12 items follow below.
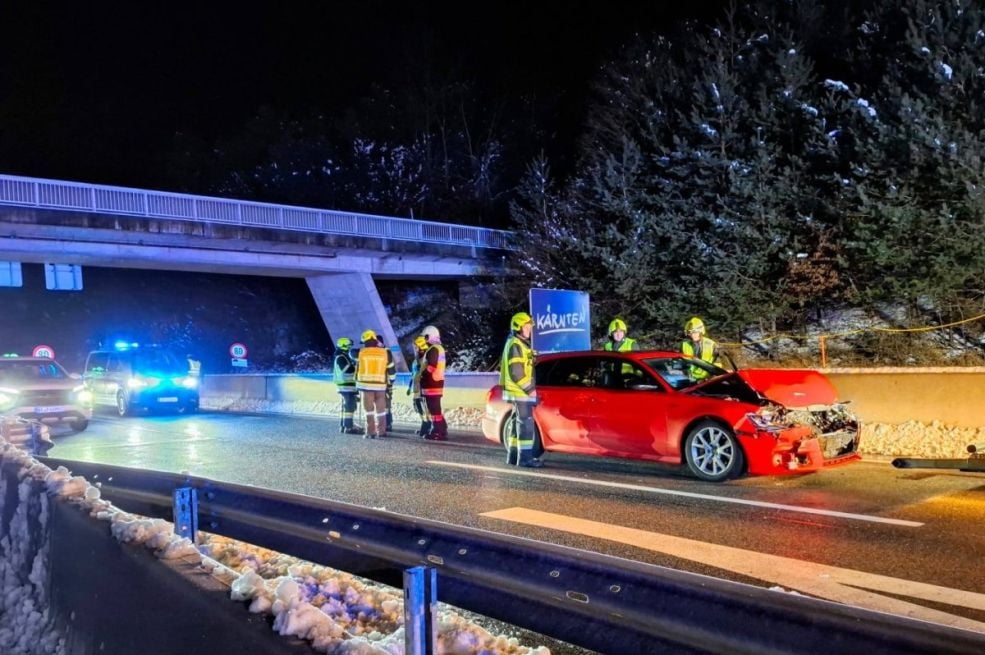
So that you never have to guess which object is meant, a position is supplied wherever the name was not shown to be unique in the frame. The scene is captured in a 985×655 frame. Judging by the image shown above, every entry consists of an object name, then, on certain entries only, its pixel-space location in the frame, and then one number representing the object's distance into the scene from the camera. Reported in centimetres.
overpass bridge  2220
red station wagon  841
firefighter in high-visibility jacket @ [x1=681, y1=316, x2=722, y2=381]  1141
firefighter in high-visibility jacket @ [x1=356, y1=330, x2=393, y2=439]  1403
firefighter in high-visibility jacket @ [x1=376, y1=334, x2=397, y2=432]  1447
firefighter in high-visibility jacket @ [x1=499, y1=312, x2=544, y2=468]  994
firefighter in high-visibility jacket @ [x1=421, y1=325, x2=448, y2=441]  1310
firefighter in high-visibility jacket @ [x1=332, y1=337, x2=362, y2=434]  1495
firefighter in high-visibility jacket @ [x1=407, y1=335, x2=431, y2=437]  1376
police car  1977
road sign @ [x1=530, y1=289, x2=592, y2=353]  1345
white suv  1438
